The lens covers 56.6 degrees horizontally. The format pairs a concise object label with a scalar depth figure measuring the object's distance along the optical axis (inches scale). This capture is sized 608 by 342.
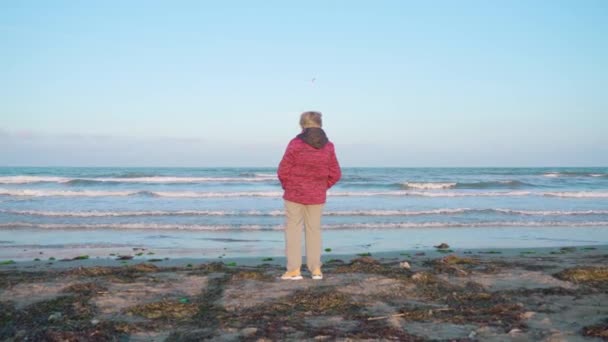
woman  247.6
